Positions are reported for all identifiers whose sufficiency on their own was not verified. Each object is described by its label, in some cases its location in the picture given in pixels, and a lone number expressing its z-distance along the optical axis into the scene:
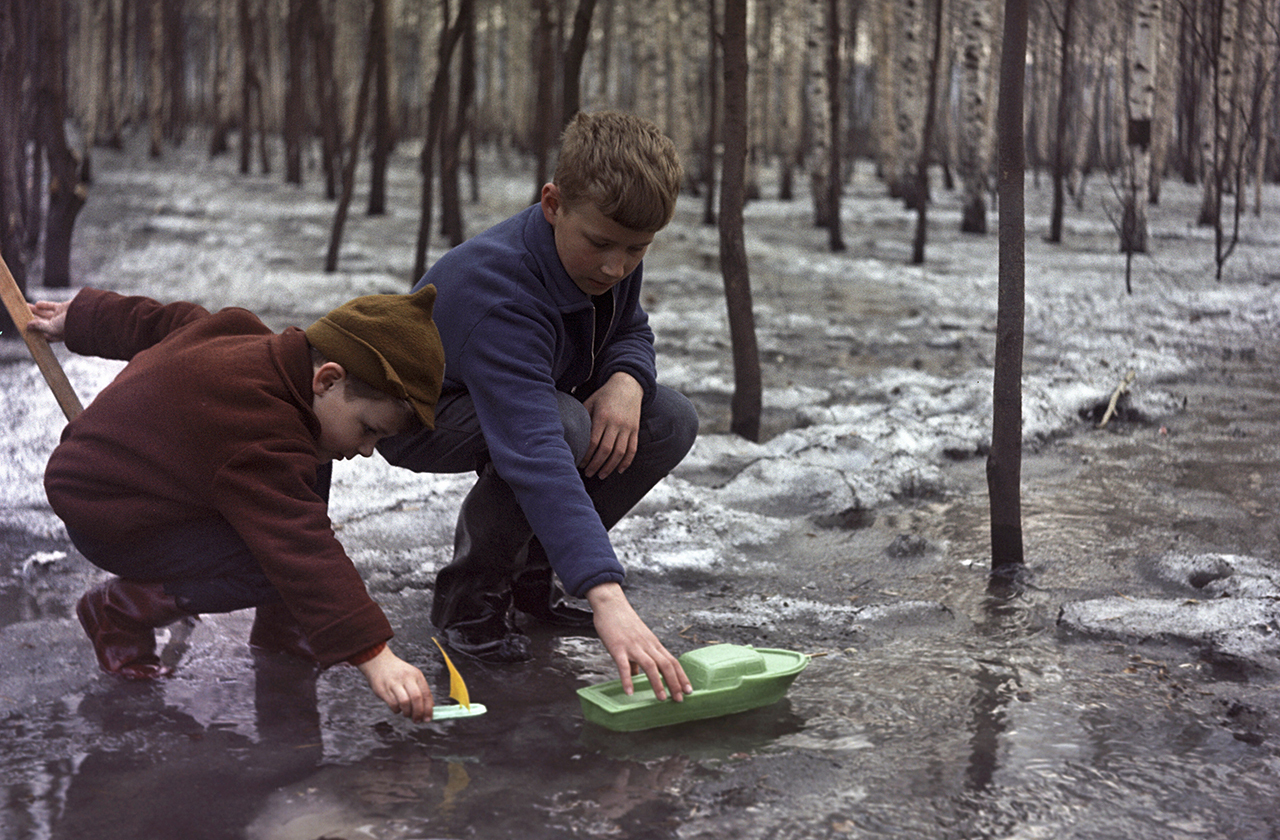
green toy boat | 1.93
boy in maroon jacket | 1.78
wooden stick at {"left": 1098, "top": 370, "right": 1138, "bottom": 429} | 4.47
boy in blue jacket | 1.93
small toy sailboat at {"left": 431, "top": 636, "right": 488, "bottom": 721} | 1.89
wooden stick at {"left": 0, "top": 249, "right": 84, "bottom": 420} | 2.24
